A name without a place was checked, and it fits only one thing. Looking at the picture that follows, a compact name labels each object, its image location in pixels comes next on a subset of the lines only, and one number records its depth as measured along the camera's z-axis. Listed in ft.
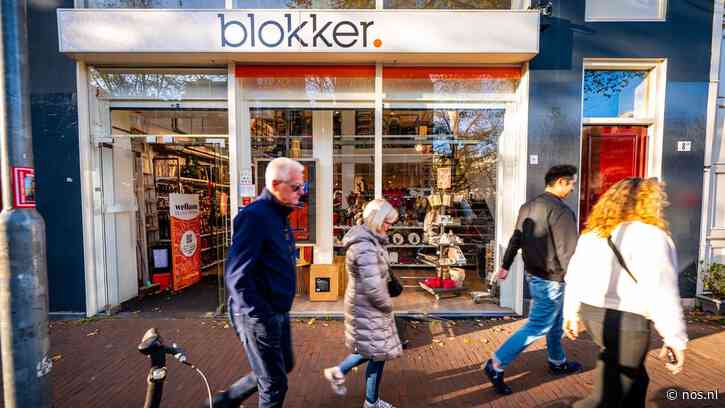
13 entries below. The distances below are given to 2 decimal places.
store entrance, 16.17
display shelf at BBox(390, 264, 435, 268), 21.86
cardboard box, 17.19
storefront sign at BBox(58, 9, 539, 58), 13.79
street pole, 6.79
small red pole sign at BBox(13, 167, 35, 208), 6.84
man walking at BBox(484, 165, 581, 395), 9.41
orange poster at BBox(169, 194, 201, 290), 19.16
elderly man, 6.41
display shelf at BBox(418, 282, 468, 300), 17.57
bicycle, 6.73
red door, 15.66
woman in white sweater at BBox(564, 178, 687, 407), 5.97
